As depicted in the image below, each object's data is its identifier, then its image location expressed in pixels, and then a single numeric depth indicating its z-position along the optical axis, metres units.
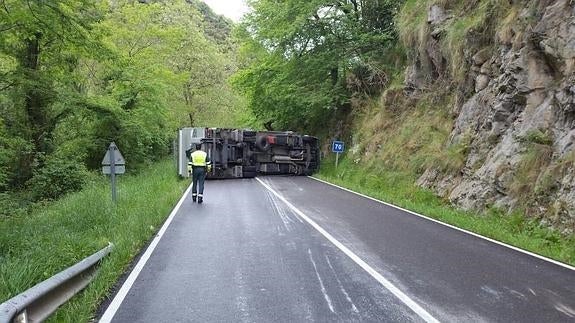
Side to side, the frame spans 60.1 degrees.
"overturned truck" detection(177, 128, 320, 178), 21.44
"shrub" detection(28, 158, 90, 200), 18.12
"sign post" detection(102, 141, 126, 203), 11.95
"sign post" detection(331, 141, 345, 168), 24.02
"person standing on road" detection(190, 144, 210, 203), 13.91
